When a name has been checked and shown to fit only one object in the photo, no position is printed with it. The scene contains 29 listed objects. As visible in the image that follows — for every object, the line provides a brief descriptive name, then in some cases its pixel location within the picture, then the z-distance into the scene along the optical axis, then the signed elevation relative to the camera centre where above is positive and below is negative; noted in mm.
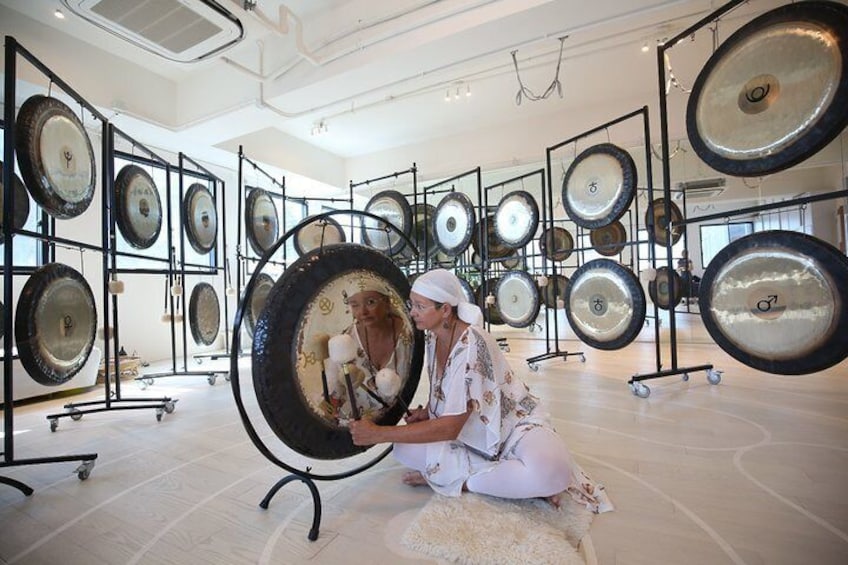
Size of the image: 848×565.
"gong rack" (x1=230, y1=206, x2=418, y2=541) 1311 -404
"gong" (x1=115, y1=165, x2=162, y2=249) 3186 +790
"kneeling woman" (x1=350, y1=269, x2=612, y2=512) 1350 -493
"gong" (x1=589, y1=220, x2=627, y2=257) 7703 +993
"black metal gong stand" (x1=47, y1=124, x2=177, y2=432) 2695 +76
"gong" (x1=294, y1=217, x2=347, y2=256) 5879 +874
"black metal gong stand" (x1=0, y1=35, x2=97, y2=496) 1723 +295
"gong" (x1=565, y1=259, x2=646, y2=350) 3334 -174
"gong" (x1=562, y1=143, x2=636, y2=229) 3459 +936
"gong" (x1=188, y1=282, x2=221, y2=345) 4535 -208
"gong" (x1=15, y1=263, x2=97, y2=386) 2016 -129
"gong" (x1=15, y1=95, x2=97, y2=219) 1956 +788
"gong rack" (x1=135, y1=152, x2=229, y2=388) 3807 +240
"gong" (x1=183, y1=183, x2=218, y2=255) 4211 +875
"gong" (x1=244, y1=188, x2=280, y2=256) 5059 +1014
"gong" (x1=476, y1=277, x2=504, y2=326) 5711 -274
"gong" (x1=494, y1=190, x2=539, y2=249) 4938 +898
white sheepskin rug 1200 -812
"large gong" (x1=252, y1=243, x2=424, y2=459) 1222 -166
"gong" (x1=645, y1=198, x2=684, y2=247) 6676 +1166
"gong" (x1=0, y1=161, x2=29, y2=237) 2814 +702
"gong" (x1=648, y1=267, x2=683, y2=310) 6802 -82
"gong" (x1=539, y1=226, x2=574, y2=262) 7848 +966
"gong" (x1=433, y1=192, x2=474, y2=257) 5355 +940
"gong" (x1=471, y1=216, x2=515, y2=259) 6181 +700
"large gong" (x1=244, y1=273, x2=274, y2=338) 4617 -49
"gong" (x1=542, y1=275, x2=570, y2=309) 4498 -35
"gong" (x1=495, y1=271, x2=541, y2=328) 5023 -153
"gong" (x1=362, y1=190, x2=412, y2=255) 5867 +1211
